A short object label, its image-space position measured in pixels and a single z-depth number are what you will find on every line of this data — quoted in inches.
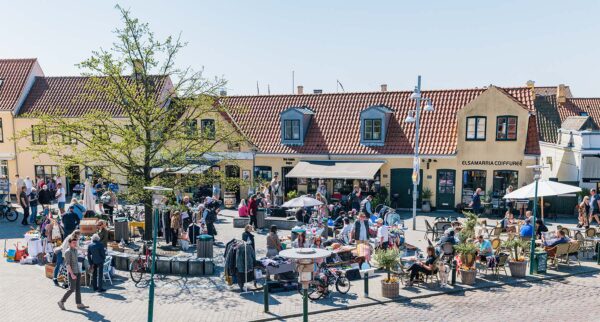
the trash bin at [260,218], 874.8
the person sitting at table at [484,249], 618.5
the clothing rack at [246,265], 549.0
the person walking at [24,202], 898.7
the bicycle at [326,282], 532.7
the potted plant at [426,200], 1032.2
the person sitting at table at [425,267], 567.2
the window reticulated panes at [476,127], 1017.5
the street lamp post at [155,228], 386.9
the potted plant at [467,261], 578.6
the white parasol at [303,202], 787.4
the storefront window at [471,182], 1023.6
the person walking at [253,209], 856.3
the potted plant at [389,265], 532.1
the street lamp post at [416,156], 836.6
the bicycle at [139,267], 586.8
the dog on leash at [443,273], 569.9
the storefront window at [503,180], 1002.1
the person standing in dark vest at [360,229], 693.9
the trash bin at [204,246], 634.8
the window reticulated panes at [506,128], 997.2
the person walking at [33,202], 888.3
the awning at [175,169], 722.8
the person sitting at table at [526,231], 694.5
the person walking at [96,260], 543.8
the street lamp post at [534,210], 614.9
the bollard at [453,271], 574.2
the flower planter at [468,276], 578.6
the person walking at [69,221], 724.7
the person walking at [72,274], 498.6
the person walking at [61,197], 969.2
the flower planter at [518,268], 603.2
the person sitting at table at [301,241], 634.8
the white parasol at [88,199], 829.2
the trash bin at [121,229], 756.6
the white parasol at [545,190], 684.1
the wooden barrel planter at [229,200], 1086.4
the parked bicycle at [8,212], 956.6
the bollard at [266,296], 499.8
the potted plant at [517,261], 603.2
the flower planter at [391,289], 534.0
